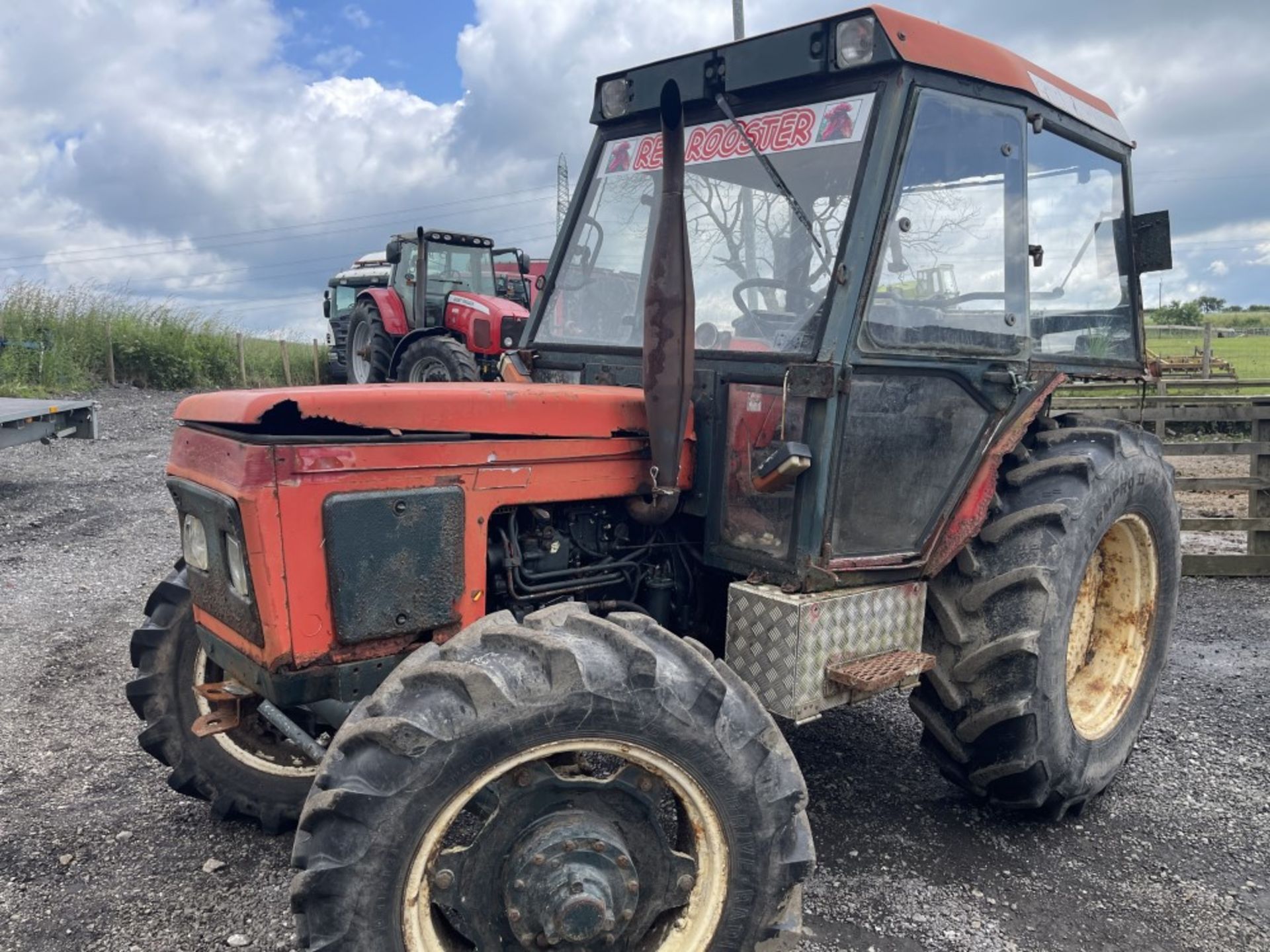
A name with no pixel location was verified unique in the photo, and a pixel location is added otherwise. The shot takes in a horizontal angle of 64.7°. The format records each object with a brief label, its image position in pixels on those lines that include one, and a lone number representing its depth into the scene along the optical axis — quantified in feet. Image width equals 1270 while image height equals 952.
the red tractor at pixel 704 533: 7.48
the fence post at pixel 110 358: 57.16
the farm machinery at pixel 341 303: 69.15
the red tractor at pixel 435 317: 41.24
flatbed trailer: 29.71
